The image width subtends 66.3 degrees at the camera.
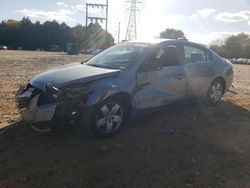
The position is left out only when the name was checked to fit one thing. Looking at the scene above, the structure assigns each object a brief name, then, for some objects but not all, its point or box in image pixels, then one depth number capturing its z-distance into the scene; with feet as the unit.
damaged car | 9.30
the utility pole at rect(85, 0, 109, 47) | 110.48
